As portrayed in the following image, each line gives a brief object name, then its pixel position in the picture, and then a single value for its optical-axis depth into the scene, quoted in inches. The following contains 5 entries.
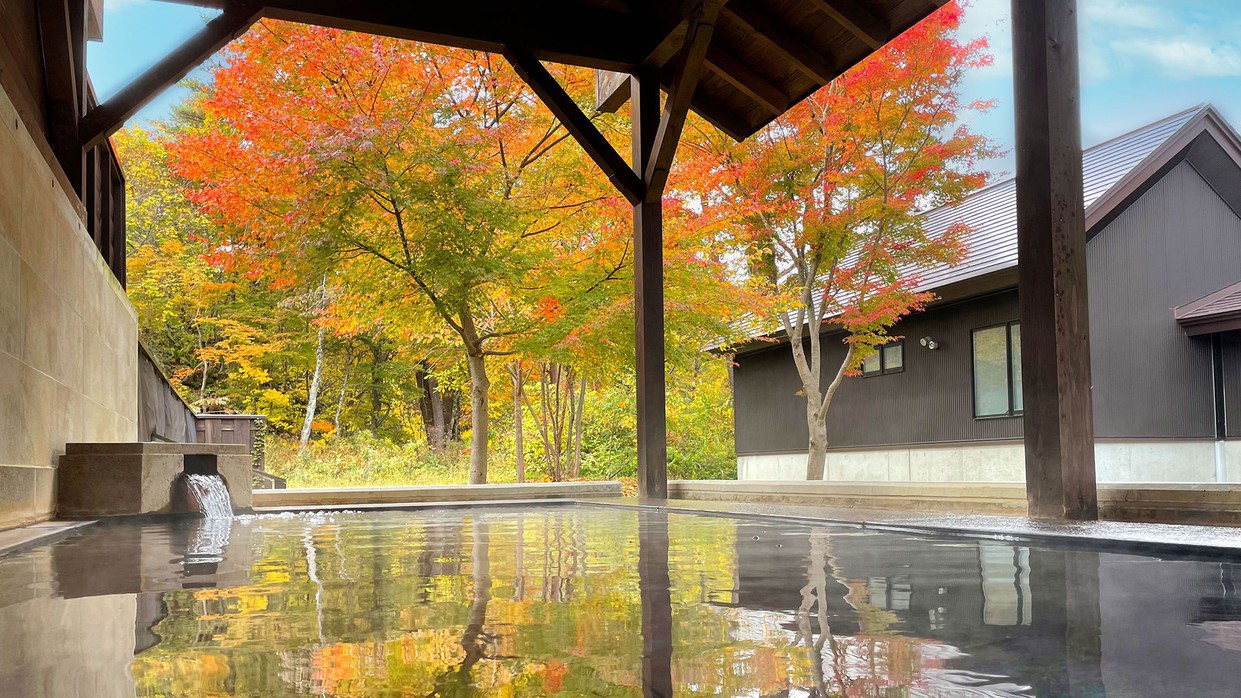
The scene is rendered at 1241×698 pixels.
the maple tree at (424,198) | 345.7
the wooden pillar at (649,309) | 273.6
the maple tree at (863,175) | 385.7
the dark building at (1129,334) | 470.3
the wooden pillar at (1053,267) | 150.5
